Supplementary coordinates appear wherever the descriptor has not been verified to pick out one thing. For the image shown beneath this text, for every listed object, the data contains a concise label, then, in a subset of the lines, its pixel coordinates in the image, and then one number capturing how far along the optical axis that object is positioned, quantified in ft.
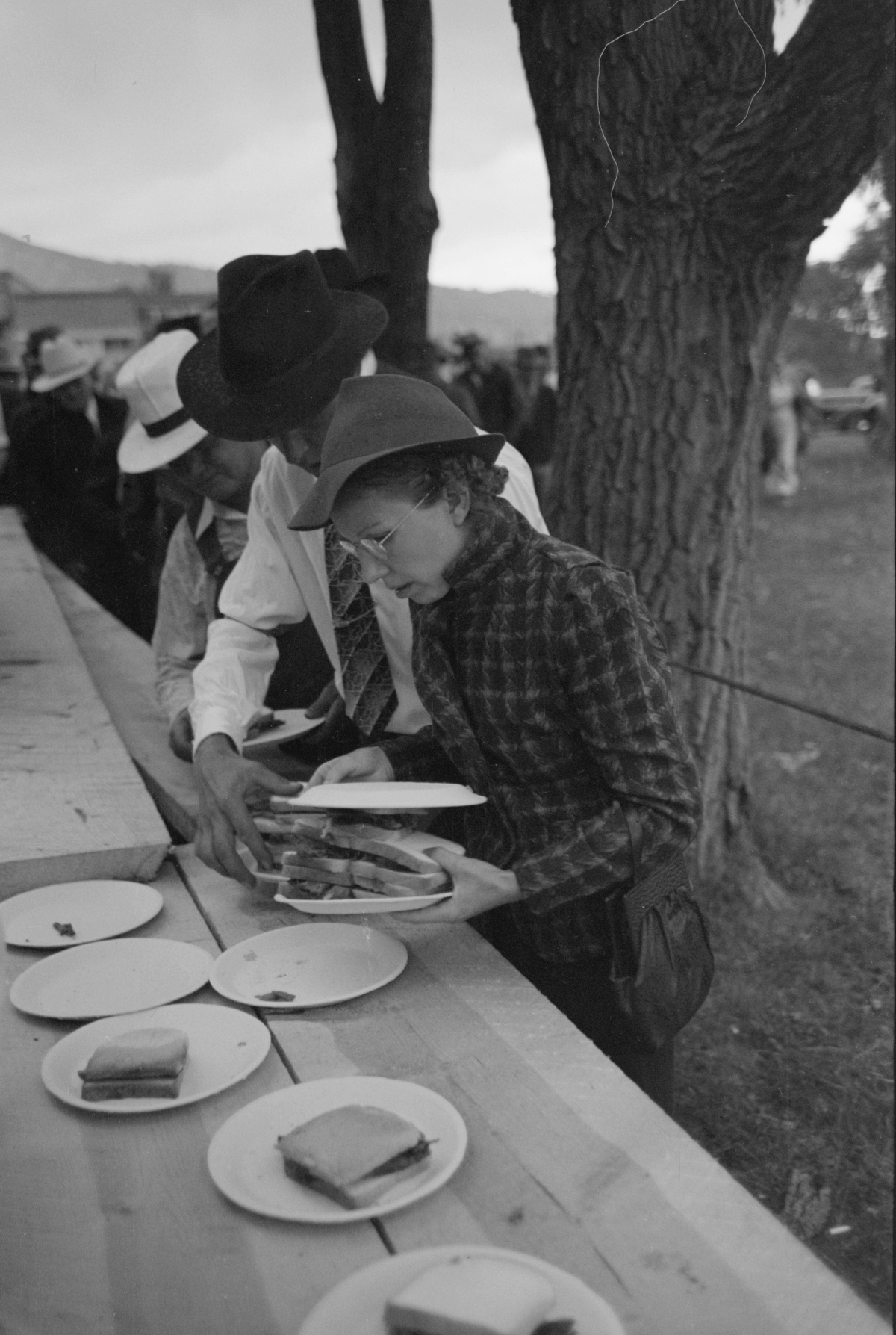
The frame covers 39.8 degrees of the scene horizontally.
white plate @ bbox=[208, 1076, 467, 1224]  4.03
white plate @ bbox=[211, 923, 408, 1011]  5.72
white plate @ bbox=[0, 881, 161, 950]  6.42
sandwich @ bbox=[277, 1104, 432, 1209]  4.02
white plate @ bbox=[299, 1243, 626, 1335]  3.49
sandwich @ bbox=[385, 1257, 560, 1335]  3.33
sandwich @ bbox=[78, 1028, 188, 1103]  4.78
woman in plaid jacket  5.75
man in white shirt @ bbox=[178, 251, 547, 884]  7.34
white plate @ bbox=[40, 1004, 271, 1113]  4.79
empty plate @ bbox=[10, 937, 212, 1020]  5.66
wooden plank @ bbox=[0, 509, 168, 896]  7.13
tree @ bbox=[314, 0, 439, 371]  7.94
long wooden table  3.68
